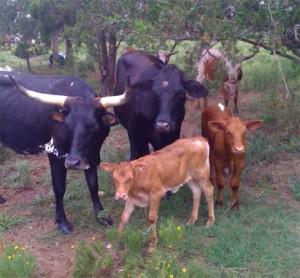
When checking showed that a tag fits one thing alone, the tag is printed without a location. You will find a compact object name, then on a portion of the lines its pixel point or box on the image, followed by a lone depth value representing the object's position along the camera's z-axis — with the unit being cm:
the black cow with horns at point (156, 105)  627
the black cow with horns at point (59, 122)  561
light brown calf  524
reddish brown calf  591
